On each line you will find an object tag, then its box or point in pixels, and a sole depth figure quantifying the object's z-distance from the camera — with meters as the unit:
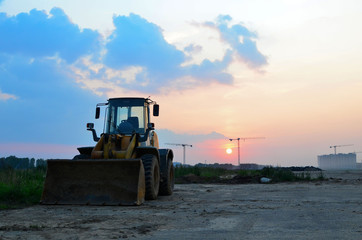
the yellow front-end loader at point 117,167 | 10.59
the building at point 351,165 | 199.88
